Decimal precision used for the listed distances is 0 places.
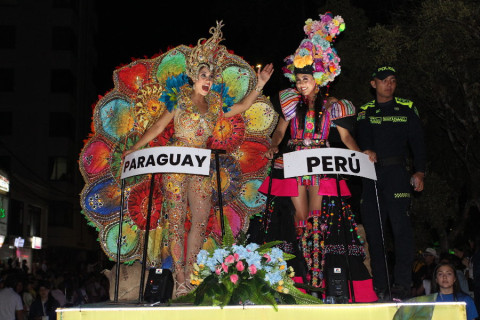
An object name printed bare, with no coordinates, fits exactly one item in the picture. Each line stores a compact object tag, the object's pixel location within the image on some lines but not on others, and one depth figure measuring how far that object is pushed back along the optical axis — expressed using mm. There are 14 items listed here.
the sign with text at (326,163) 5355
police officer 6047
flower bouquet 4434
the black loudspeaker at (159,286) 5375
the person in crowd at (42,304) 13180
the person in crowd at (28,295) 14797
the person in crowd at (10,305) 12219
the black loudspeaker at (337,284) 5117
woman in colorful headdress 5984
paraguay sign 5477
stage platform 4332
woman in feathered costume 6445
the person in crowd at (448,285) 6176
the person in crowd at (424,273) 8125
